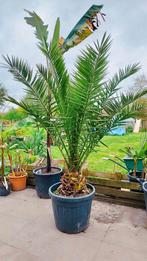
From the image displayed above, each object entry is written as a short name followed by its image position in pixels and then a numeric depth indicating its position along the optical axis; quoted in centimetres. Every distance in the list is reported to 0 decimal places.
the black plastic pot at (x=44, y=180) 301
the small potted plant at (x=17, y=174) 335
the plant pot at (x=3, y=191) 320
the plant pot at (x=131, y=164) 300
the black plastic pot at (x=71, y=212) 215
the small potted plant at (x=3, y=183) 321
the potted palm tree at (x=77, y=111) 205
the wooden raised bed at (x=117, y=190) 269
